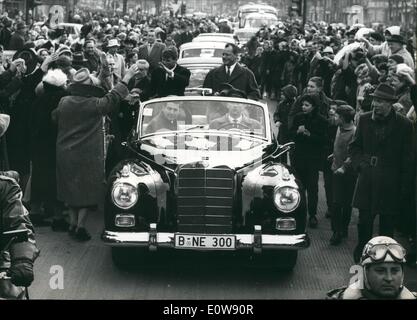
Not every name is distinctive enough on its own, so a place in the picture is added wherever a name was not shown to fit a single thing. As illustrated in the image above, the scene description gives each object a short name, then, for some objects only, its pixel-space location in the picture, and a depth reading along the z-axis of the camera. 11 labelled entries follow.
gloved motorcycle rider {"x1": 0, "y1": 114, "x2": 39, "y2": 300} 5.50
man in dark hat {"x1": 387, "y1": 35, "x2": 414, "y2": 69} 15.89
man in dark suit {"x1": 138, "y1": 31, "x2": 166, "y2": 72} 20.64
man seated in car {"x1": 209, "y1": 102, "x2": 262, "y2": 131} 10.53
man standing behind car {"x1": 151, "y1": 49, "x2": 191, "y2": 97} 13.49
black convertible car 9.01
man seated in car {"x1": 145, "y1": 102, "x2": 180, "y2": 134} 10.53
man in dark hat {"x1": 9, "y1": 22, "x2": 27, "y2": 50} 22.47
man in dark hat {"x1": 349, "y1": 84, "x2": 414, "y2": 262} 9.49
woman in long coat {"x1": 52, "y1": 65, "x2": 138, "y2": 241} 10.71
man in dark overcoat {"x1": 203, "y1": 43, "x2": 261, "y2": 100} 14.80
